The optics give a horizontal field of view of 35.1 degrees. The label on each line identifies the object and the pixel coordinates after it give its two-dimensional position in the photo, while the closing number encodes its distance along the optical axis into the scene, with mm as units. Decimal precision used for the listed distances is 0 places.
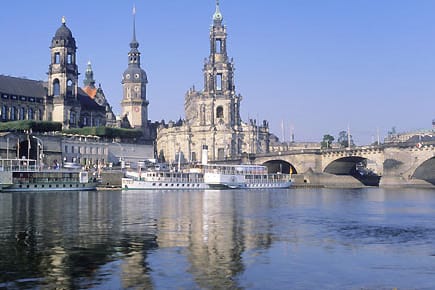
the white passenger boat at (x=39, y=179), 90750
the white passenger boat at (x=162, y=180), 102312
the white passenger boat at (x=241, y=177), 107562
